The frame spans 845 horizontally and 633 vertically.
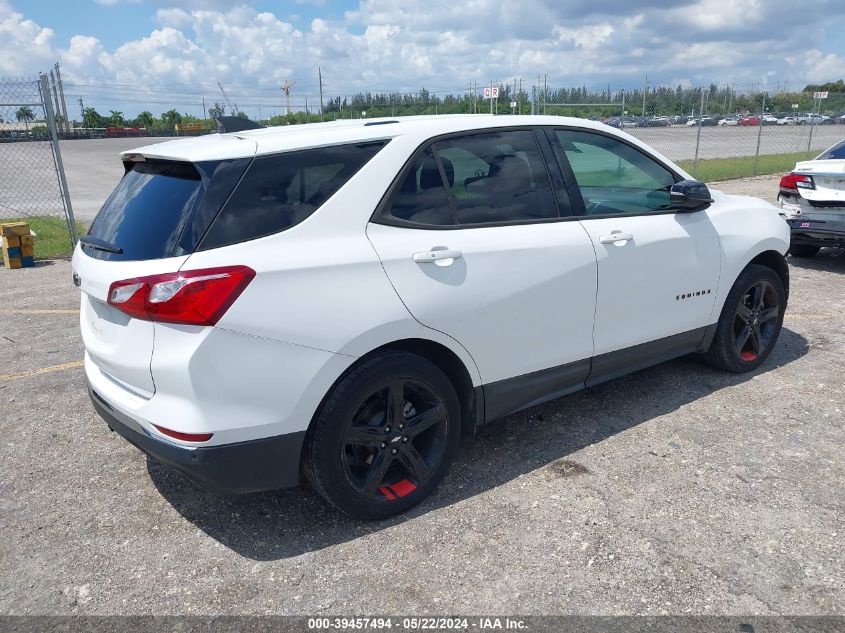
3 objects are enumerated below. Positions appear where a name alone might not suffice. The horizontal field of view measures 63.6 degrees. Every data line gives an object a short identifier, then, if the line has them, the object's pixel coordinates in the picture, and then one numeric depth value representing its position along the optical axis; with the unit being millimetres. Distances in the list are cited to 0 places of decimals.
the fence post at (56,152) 9516
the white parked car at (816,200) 7629
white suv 2729
